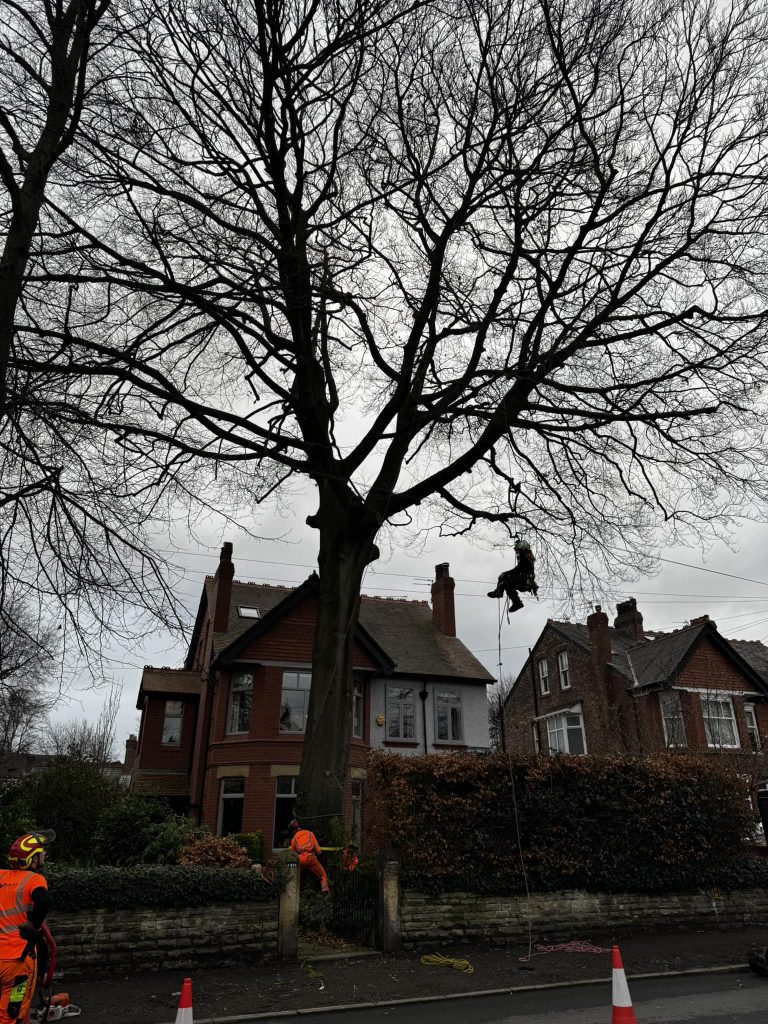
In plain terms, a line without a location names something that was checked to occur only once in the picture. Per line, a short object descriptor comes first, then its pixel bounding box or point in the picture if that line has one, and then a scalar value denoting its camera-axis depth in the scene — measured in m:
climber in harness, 12.20
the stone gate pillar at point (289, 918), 9.19
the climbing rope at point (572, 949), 9.90
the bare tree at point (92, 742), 51.06
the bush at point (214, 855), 10.57
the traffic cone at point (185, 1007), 5.05
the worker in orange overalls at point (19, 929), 5.41
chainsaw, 5.78
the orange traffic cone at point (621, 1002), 5.21
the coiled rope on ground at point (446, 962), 9.00
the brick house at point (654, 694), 27.55
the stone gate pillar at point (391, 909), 9.72
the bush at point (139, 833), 12.56
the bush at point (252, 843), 19.73
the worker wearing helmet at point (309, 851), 10.11
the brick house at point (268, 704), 23.47
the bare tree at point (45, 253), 6.64
